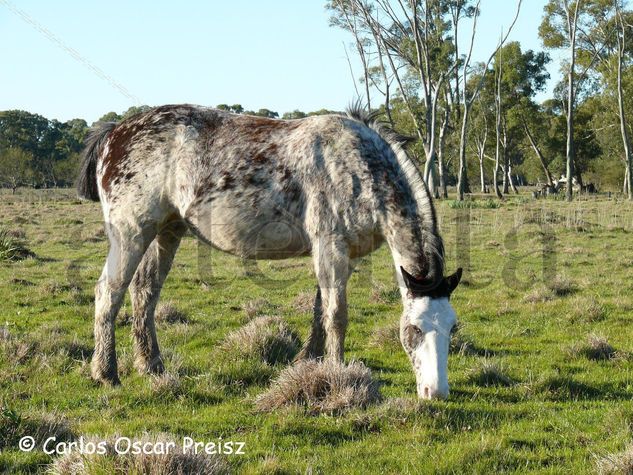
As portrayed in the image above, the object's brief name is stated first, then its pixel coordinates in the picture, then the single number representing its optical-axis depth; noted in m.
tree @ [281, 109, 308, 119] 88.96
